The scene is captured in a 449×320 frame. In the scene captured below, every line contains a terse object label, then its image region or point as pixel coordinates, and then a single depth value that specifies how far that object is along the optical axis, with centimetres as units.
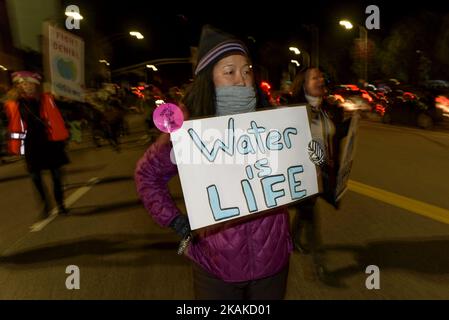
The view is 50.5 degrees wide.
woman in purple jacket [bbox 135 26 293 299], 207
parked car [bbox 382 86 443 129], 1622
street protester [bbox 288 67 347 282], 326
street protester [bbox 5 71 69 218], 605
